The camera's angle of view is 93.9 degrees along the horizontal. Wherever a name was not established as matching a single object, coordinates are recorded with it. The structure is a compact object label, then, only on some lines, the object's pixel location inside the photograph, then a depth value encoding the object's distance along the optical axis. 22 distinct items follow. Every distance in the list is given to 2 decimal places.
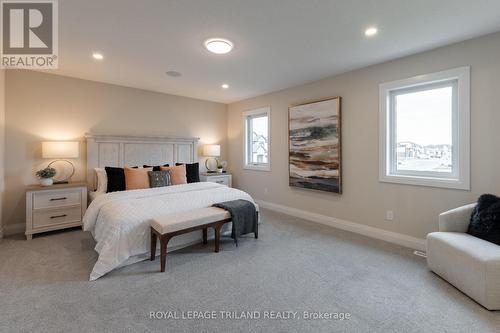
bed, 2.45
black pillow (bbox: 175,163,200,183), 4.54
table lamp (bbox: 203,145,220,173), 5.45
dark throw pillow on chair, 2.16
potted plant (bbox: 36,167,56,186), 3.47
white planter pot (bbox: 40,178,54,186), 3.47
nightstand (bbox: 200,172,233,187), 5.23
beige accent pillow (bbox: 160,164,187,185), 4.20
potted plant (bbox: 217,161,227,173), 5.70
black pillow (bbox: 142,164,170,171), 4.17
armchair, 1.84
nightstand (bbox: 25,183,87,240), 3.27
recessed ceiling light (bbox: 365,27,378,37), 2.44
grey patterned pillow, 3.88
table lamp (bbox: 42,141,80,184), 3.53
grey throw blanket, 3.02
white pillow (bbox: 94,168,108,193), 3.71
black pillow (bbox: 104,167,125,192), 3.66
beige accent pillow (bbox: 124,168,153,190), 3.75
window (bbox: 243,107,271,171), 5.15
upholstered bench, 2.45
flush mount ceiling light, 2.68
